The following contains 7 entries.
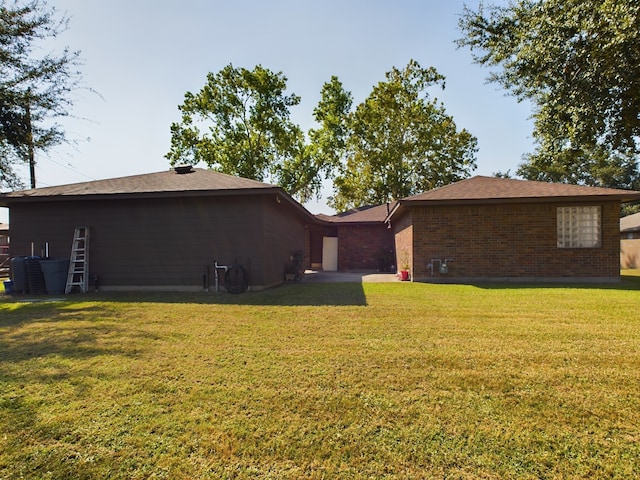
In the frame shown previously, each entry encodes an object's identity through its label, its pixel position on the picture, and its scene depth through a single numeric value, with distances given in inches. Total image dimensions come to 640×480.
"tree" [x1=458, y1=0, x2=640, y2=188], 251.0
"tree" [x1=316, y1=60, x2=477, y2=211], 1012.5
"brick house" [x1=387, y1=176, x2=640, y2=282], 403.9
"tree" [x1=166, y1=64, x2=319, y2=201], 973.8
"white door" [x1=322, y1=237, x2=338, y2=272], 736.3
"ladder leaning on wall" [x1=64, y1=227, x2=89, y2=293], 363.3
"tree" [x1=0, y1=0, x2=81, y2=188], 514.3
